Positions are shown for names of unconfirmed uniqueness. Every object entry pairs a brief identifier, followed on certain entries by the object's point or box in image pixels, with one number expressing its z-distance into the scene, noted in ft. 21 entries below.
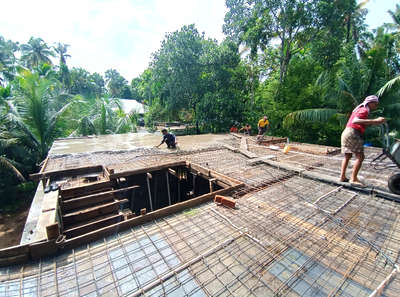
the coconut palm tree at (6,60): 59.47
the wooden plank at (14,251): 6.12
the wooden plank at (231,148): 22.15
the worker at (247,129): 36.52
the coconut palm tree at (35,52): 85.61
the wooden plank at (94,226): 8.38
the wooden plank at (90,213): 10.06
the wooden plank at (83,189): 11.70
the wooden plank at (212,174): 13.00
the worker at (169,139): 23.49
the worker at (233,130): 39.70
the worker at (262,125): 28.18
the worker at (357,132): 10.33
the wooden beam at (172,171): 17.58
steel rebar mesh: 5.61
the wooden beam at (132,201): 17.36
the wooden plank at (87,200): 10.77
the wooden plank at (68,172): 13.52
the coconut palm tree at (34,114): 26.55
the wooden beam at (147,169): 14.45
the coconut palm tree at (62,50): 104.07
